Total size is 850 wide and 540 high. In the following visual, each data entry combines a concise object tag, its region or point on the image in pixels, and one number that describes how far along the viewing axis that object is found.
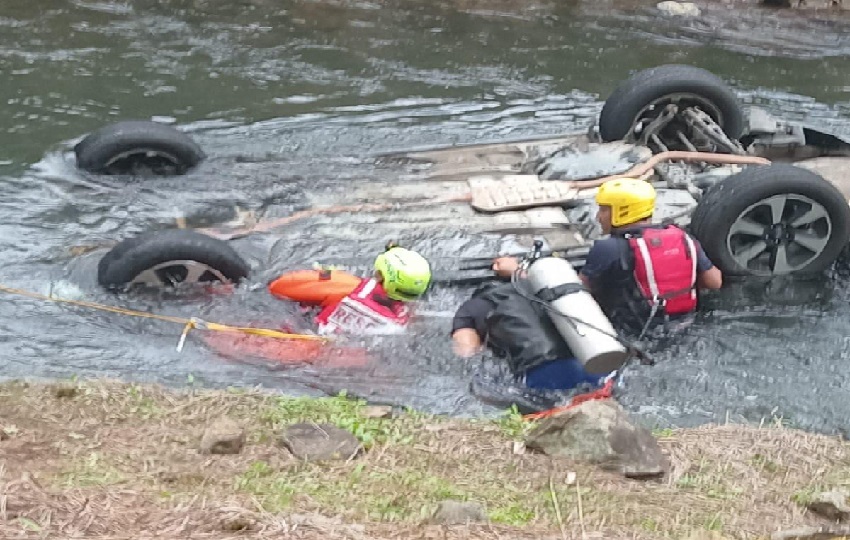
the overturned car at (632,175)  7.66
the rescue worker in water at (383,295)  6.93
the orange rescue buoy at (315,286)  7.18
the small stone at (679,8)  18.98
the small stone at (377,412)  5.62
